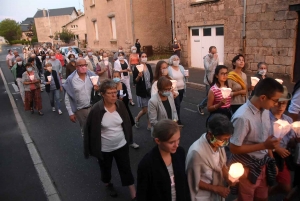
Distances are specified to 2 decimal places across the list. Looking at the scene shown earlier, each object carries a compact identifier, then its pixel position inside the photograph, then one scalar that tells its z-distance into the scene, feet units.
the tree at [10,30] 350.07
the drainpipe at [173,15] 53.89
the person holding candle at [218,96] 14.64
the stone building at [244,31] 34.71
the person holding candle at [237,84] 16.15
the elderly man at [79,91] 16.85
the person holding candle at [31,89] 29.53
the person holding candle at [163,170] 7.61
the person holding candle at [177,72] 21.60
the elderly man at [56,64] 34.17
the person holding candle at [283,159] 10.05
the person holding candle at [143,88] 22.68
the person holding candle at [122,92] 18.71
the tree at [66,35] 150.73
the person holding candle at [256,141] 8.31
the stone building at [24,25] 377.30
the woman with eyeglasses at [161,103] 14.02
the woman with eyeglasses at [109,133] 11.97
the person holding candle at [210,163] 7.83
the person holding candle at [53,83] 28.99
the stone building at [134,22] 76.23
